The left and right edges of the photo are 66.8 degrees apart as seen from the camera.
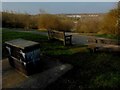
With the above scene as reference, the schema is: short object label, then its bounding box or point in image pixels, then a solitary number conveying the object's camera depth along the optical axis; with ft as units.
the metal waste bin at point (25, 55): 10.31
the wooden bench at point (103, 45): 13.31
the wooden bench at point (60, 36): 16.86
